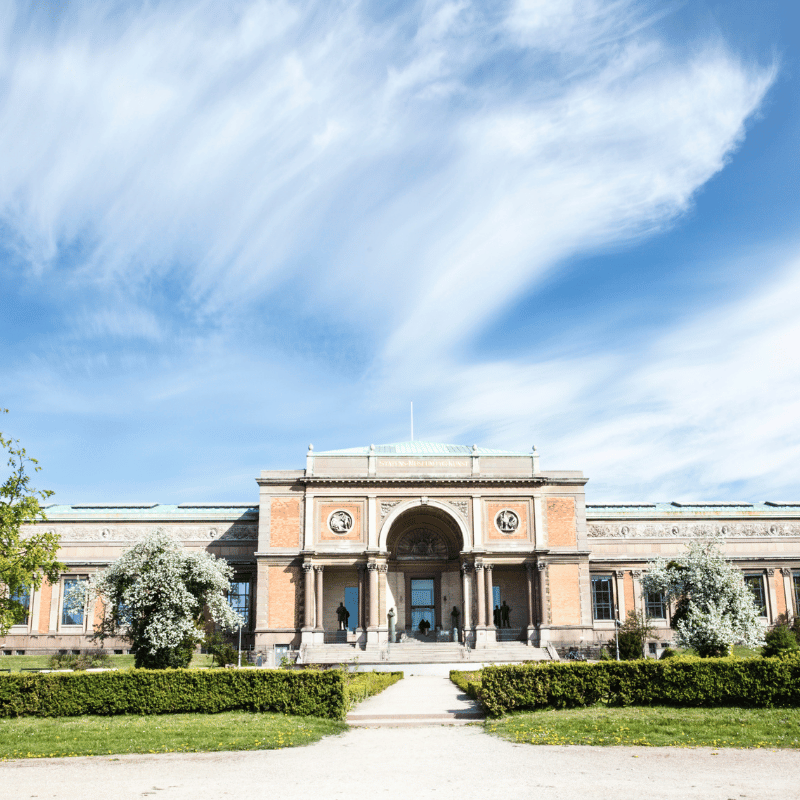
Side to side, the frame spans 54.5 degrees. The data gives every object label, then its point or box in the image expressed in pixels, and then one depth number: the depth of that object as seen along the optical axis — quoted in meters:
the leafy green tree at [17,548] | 23.91
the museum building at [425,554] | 42.31
